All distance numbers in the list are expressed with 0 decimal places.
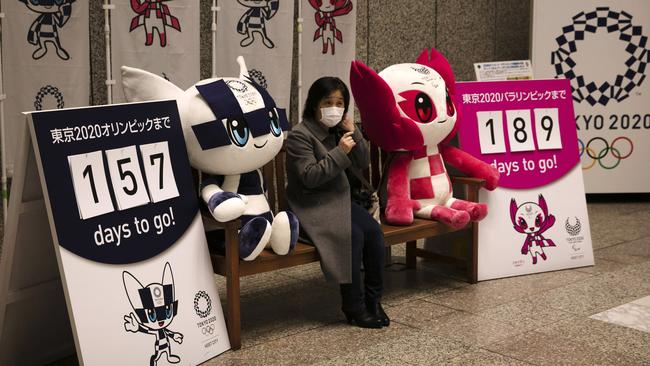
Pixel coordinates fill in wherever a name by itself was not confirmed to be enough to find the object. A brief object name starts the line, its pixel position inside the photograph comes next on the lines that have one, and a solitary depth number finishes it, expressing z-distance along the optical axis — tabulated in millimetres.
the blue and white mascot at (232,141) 2965
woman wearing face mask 3217
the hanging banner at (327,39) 5043
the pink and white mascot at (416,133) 3645
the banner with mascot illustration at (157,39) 4176
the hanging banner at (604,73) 6129
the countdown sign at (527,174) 4078
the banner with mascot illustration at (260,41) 4629
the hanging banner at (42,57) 3797
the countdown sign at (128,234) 2492
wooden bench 2939
